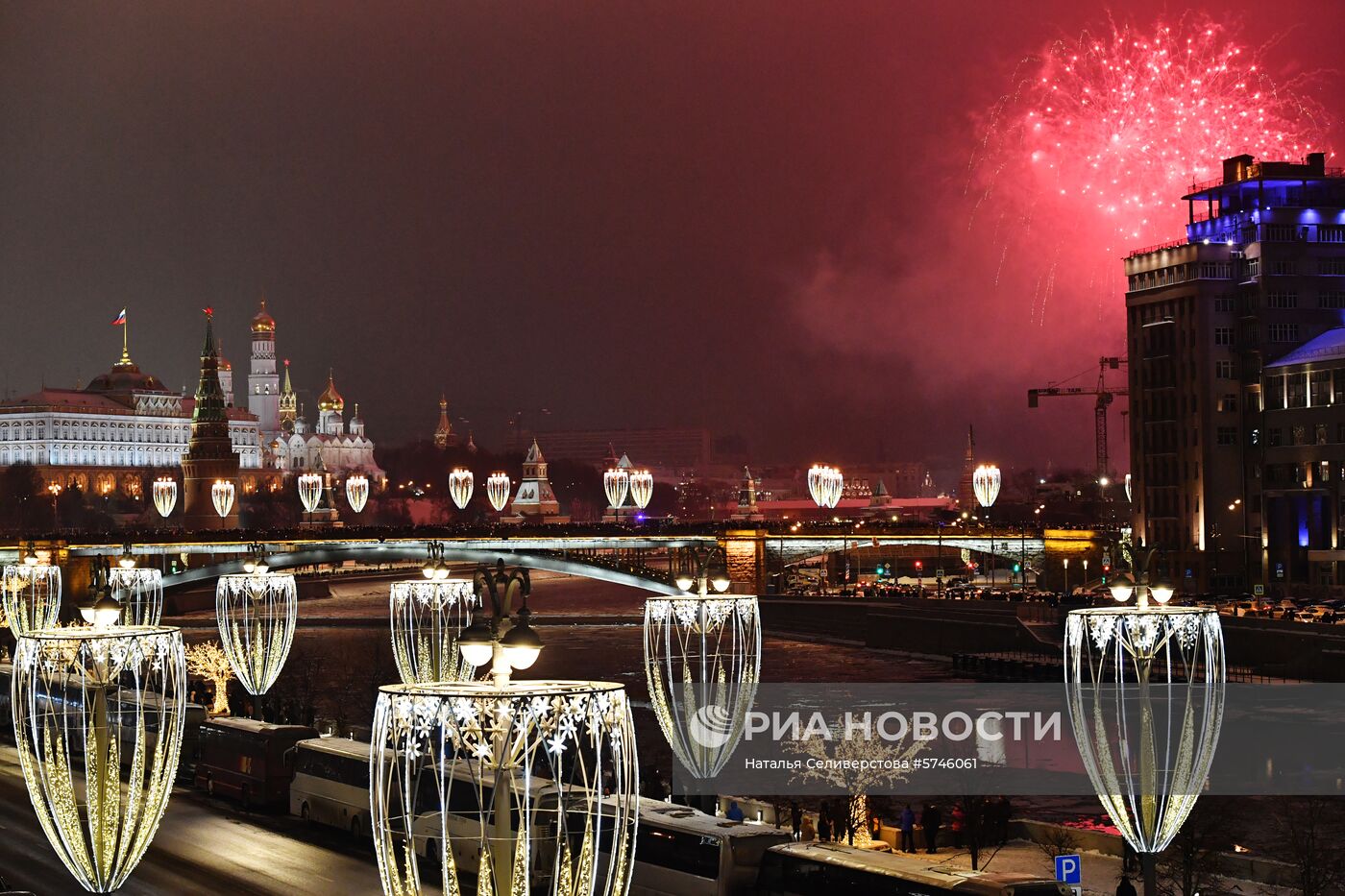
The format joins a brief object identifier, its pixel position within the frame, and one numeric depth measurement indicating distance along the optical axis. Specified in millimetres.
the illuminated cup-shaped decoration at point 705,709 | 23141
